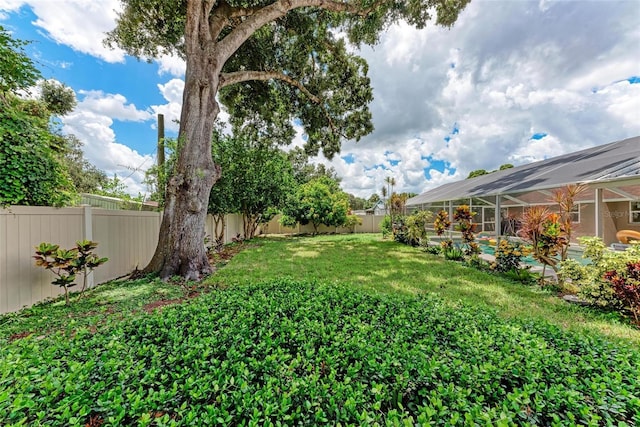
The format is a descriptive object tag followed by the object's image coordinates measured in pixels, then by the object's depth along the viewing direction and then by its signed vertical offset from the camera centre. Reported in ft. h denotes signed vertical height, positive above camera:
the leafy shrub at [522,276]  18.10 -4.84
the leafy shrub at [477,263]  22.56 -4.81
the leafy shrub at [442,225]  28.55 -1.56
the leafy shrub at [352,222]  59.44 -2.37
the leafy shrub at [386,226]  46.09 -2.78
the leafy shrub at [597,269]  12.52 -3.27
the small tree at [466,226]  24.66 -1.52
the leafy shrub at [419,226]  33.94 -1.98
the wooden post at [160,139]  25.94 +7.62
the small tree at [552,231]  16.37 -1.34
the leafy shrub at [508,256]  19.78 -3.58
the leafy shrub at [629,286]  11.27 -3.53
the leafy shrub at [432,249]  29.89 -4.69
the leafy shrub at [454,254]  25.99 -4.47
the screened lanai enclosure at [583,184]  18.47 +2.10
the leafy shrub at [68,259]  11.13 -2.17
